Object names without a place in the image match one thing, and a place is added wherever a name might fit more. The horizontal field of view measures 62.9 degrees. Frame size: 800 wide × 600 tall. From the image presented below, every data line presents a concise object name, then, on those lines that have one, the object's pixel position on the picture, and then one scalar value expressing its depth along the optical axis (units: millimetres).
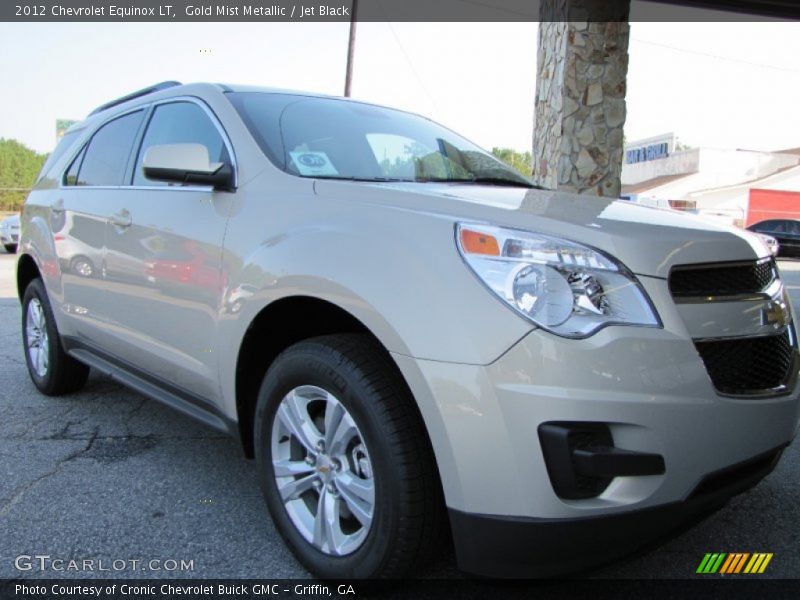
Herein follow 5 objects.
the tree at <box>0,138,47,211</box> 58531
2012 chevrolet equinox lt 1663
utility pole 17719
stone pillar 6883
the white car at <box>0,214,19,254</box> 16906
